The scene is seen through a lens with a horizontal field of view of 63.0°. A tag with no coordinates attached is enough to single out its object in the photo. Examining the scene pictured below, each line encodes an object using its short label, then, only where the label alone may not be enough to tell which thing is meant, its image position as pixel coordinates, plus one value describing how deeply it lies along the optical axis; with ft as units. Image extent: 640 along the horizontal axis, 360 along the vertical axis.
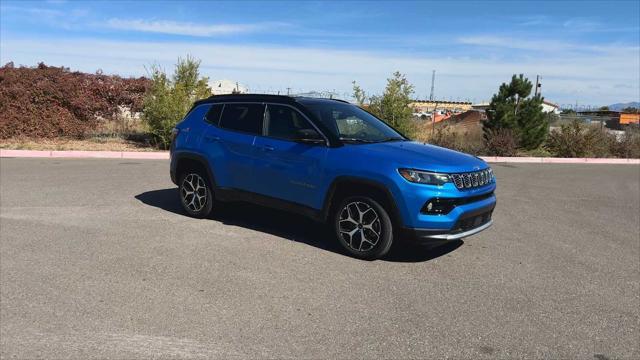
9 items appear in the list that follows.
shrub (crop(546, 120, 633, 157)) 65.98
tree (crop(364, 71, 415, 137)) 55.72
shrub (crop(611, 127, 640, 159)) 70.08
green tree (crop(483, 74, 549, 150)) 63.87
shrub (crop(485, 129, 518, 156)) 60.49
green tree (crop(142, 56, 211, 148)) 51.08
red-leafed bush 51.57
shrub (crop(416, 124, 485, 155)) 61.77
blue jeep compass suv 16.65
